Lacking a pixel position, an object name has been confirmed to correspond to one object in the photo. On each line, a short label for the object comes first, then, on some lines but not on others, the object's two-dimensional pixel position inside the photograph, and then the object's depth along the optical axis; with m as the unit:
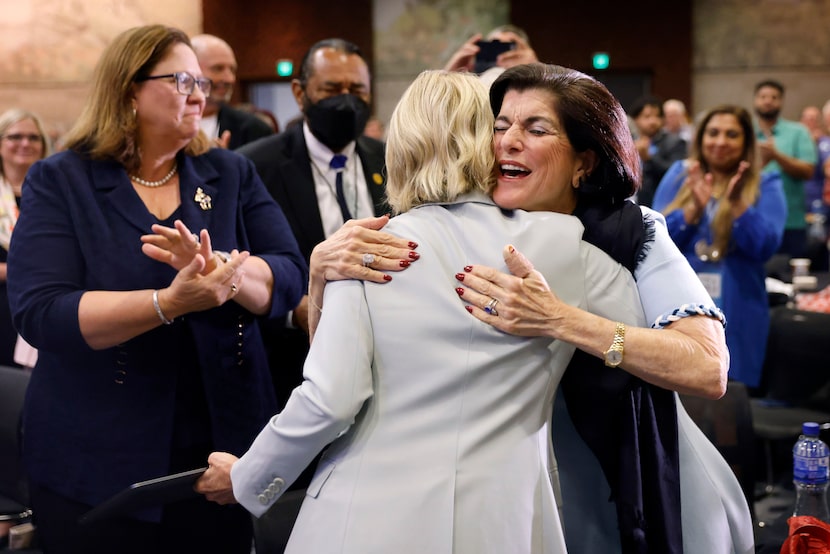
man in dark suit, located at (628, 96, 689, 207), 6.93
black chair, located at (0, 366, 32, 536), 3.04
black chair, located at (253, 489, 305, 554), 2.05
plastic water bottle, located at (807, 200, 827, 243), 8.39
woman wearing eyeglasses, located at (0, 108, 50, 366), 5.14
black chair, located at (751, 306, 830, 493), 4.09
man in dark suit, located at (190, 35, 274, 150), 4.55
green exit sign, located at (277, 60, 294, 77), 11.98
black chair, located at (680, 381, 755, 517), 2.61
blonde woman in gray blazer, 1.58
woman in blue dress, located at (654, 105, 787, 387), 4.29
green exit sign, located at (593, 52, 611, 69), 12.38
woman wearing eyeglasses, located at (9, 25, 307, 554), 2.14
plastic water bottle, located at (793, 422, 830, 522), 2.21
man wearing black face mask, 3.16
